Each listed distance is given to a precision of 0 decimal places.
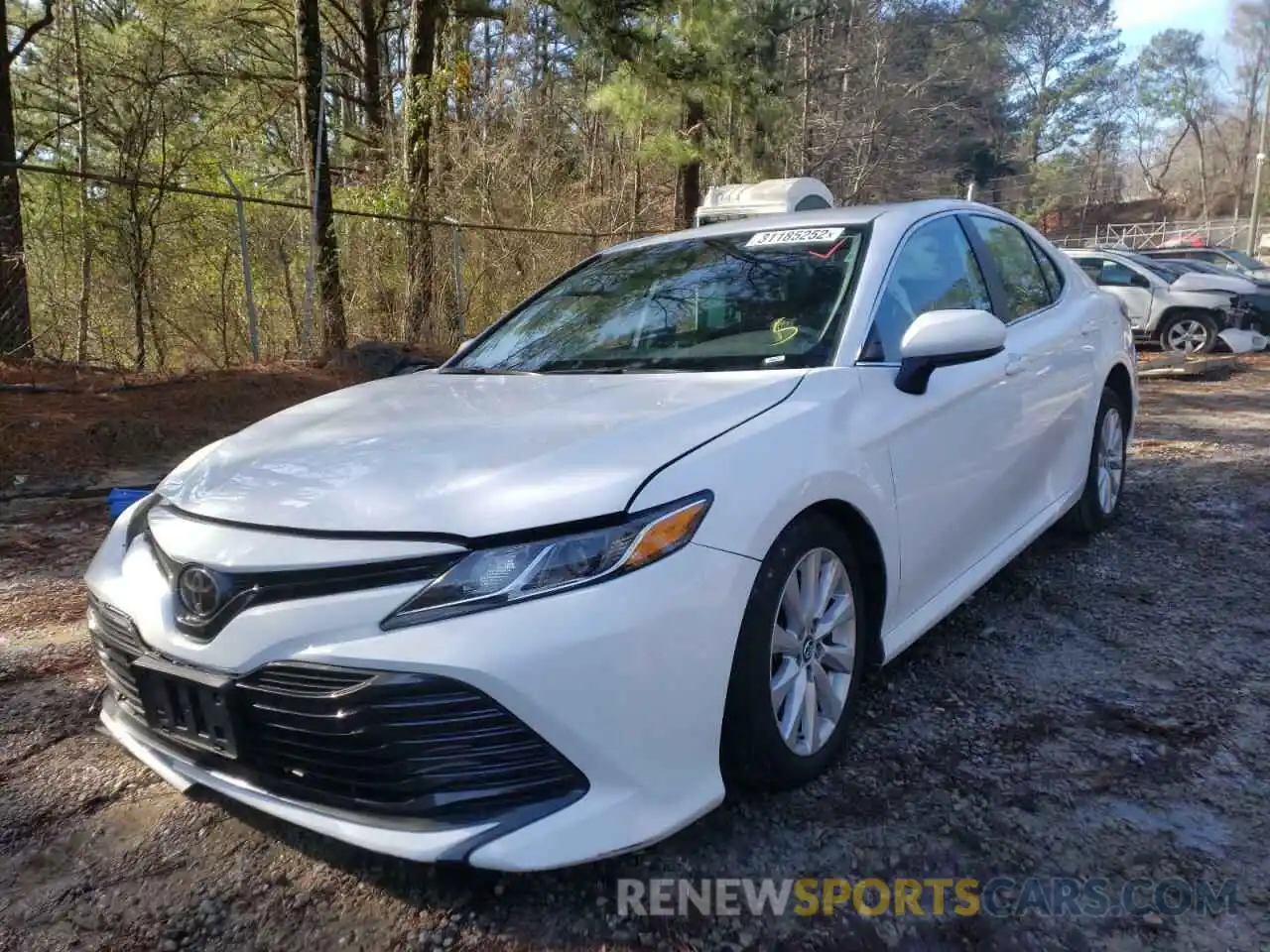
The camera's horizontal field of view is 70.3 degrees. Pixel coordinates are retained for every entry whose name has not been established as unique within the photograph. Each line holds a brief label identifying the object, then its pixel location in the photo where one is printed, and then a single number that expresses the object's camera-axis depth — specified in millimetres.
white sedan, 1688
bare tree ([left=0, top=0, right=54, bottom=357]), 8414
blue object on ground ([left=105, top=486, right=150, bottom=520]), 3736
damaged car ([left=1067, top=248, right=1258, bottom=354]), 12734
